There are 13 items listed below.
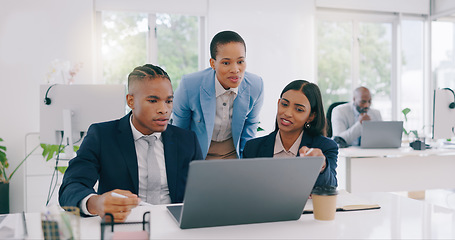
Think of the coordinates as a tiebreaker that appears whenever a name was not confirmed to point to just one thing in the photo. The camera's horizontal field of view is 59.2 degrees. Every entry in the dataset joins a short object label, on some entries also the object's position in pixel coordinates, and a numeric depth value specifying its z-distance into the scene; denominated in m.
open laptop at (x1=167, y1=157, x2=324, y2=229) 0.95
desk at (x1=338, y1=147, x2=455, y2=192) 3.11
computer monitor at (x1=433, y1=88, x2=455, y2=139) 3.21
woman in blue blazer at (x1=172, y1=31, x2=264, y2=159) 2.18
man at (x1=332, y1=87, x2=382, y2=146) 3.74
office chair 3.53
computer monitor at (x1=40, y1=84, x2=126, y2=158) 2.65
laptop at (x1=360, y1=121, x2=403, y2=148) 3.26
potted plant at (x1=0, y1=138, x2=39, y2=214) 3.81
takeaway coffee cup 1.14
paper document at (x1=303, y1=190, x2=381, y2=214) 1.27
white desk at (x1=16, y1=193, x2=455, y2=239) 1.02
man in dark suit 1.45
